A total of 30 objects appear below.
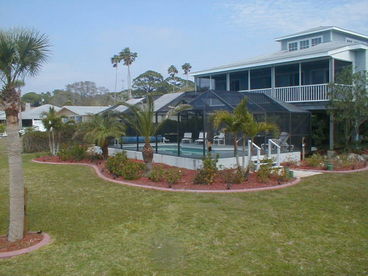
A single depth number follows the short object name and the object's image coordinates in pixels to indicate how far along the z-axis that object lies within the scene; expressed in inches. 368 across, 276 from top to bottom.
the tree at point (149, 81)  2310.5
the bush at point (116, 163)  491.3
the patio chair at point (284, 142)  609.5
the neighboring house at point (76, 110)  1723.1
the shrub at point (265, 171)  439.8
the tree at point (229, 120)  434.9
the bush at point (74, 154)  692.1
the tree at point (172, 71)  2429.9
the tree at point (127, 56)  2443.4
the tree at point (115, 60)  2483.0
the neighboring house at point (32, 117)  1913.0
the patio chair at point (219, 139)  708.9
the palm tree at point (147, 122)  485.1
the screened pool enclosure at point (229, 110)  552.4
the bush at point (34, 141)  877.2
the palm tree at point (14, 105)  241.1
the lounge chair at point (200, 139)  686.3
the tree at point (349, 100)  613.3
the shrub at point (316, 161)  553.5
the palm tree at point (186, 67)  2437.3
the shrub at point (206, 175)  428.5
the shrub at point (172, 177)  430.9
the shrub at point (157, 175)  449.4
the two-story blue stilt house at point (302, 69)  709.9
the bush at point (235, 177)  431.2
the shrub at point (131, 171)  464.1
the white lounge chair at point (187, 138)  776.9
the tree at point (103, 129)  614.5
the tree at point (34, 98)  3248.0
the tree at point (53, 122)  748.6
